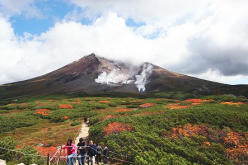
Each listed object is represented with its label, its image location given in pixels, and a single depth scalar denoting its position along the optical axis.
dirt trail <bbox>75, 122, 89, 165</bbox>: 29.80
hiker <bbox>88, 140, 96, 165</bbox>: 17.19
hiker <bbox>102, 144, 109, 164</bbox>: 18.90
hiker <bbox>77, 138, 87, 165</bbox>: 16.24
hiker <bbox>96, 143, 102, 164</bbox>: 18.66
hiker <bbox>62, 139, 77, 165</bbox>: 14.63
